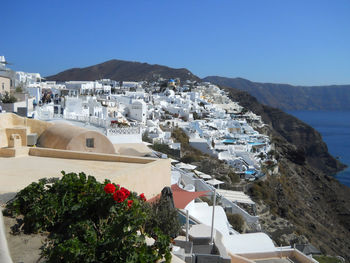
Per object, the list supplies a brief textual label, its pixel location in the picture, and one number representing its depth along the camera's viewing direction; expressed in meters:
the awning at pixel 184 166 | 20.81
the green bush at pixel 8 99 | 17.20
